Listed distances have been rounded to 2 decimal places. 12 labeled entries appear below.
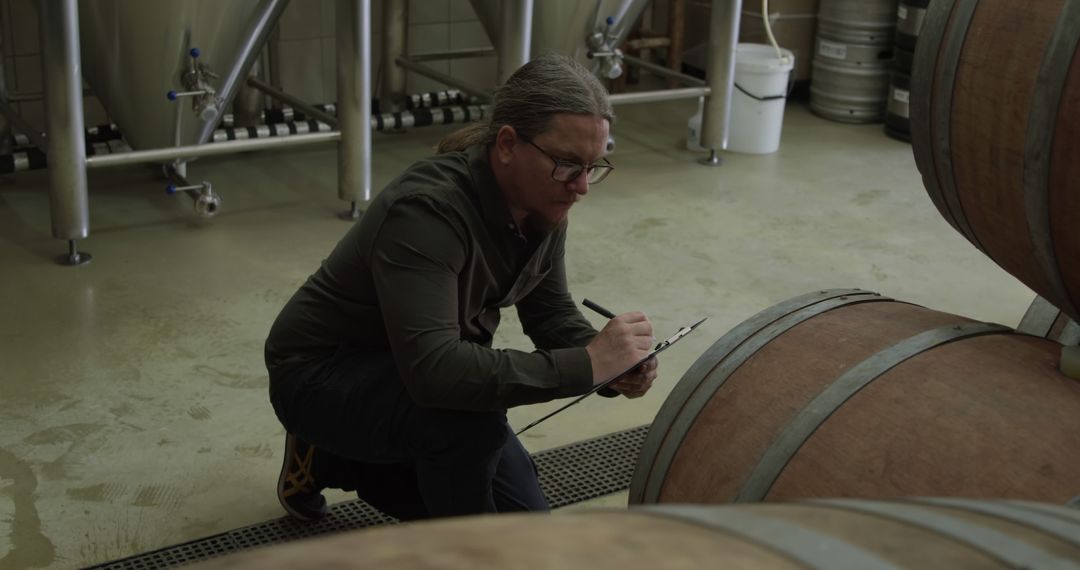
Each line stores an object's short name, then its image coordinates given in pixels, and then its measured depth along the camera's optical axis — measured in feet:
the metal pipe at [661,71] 16.02
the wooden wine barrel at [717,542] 2.34
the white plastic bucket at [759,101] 15.92
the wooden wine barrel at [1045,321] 6.12
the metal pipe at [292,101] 13.35
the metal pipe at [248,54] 12.69
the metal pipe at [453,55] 16.26
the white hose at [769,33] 15.58
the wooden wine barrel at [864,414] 4.46
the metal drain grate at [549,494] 7.41
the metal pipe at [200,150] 11.75
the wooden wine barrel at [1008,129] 4.88
